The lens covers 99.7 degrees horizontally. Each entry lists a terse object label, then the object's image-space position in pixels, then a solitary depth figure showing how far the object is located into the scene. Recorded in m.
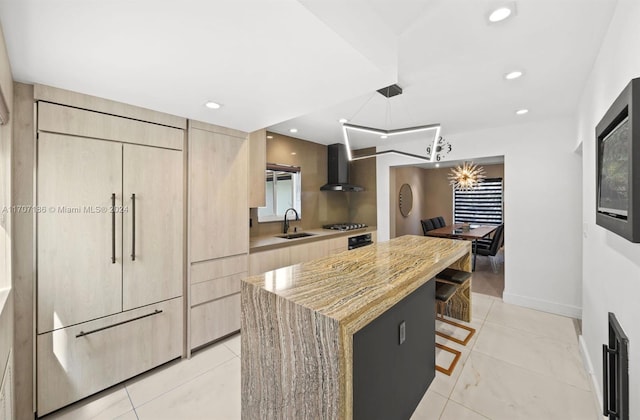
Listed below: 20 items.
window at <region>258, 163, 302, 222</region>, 4.18
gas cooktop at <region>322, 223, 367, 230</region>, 4.74
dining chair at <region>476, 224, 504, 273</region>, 4.95
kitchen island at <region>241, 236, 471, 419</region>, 1.02
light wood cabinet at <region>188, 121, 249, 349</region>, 2.54
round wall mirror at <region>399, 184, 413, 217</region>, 5.83
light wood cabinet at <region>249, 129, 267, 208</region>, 3.22
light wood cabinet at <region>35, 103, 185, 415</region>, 1.83
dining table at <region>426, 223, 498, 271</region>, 4.94
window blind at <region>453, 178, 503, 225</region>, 7.18
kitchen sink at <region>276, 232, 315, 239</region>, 4.02
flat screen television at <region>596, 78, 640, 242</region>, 1.02
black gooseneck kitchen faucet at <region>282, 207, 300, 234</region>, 4.32
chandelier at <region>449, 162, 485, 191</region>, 5.96
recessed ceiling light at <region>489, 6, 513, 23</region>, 1.48
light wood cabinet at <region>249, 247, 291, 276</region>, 3.05
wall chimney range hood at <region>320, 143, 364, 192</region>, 4.85
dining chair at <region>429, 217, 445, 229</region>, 6.30
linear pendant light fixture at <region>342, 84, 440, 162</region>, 2.38
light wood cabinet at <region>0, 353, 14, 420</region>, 1.30
